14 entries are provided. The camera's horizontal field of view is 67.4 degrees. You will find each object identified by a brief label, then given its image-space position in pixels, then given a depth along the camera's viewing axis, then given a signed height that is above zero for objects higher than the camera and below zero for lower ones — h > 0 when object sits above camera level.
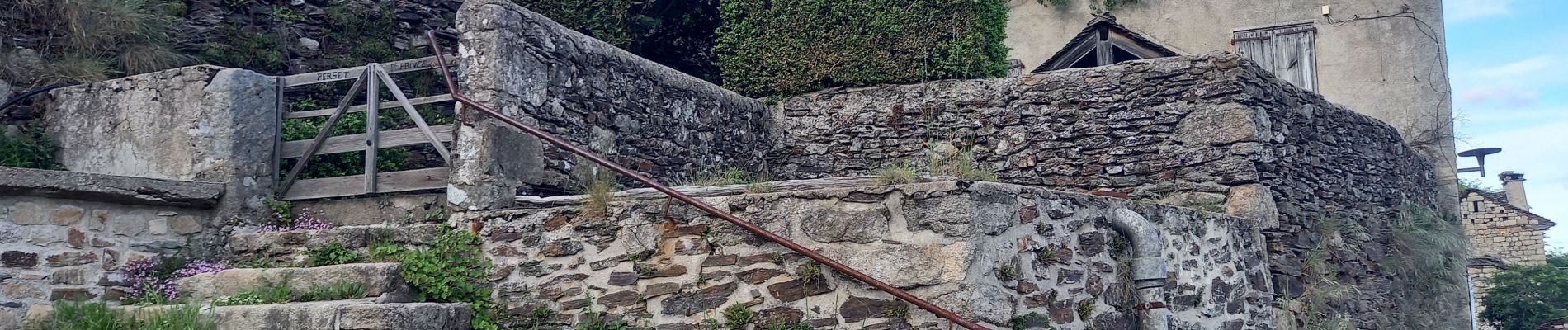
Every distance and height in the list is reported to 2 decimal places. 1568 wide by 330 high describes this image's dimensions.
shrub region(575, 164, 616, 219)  5.41 +0.11
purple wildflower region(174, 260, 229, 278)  5.77 -0.20
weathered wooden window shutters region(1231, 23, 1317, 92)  11.96 +1.70
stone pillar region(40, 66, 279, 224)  6.09 +0.52
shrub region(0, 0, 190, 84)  7.46 +1.25
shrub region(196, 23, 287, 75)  8.27 +1.26
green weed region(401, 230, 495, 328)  5.40 -0.22
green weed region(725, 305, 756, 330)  5.08 -0.41
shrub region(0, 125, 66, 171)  6.25 +0.43
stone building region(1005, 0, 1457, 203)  11.50 +1.73
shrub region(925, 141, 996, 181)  5.32 +0.37
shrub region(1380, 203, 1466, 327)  9.91 -0.41
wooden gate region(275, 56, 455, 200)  6.11 +0.45
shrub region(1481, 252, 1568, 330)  15.55 -1.13
